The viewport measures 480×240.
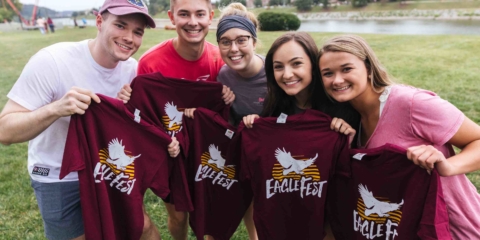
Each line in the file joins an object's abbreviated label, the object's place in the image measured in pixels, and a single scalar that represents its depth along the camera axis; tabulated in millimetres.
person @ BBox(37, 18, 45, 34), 36678
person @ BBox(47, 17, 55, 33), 38219
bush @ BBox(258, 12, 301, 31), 24312
